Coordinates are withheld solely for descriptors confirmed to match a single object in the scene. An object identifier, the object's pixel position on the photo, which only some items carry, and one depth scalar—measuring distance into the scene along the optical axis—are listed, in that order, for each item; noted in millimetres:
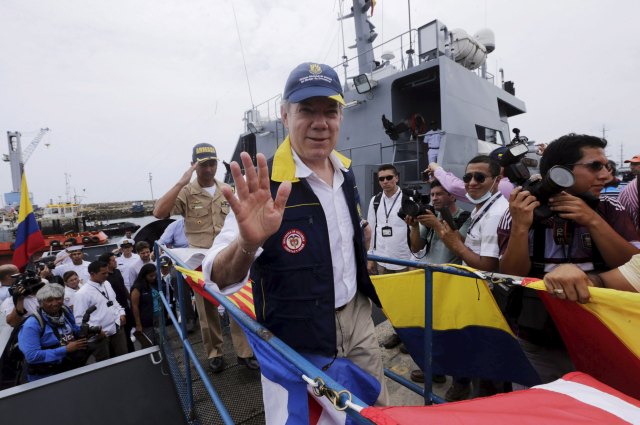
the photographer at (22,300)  4473
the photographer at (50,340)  3756
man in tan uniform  3145
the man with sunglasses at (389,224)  3994
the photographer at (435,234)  2838
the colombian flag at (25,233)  6660
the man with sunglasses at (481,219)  2150
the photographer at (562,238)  1466
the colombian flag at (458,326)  1841
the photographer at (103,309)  4715
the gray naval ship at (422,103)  7344
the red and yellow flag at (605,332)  1088
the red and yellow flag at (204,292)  1938
